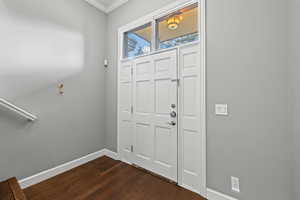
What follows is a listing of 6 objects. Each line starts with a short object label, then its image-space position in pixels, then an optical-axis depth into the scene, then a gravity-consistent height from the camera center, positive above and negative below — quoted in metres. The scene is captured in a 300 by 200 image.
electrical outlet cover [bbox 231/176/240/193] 1.54 -1.00
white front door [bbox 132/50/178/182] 2.07 -0.25
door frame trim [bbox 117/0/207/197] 1.75 +0.17
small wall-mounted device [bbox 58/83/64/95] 2.29 +0.17
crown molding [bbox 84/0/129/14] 2.72 +1.98
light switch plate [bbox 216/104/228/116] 1.62 -0.13
